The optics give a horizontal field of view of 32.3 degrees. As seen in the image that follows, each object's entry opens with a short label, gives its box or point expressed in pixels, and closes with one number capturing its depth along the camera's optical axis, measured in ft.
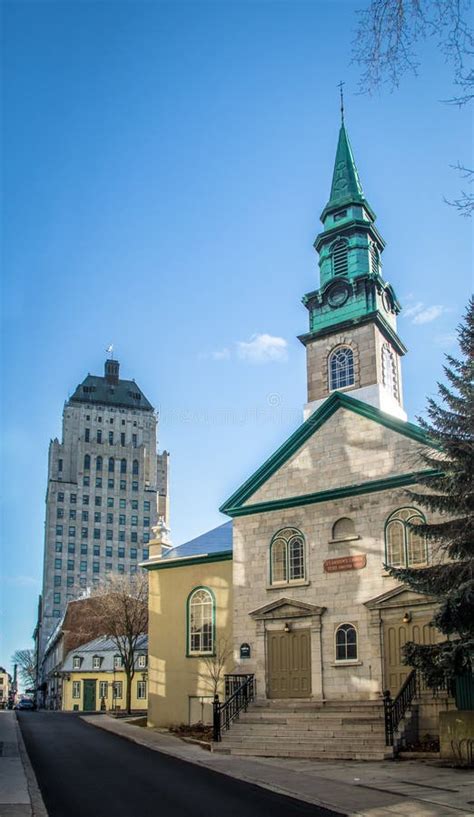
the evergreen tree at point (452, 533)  55.62
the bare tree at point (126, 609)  137.80
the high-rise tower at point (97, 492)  398.42
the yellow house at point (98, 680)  189.06
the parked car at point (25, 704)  219.82
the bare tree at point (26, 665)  452.76
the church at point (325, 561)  73.72
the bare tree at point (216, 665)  88.17
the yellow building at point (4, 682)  568.45
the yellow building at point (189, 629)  89.61
